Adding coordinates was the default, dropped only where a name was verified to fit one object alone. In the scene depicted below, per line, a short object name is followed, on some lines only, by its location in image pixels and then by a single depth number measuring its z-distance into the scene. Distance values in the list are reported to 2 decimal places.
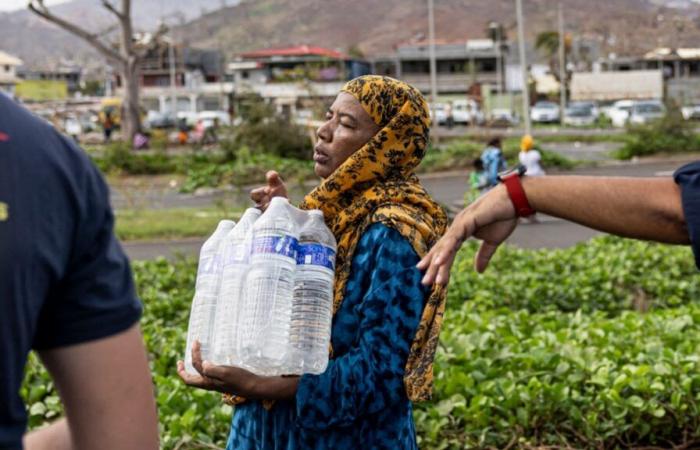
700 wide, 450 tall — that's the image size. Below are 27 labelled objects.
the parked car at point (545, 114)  53.44
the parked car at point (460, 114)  50.11
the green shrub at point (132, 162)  29.33
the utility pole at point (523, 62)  27.31
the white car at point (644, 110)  43.58
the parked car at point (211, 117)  49.42
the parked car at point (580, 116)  51.44
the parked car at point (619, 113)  49.00
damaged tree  32.28
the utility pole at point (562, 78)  53.94
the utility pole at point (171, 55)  58.22
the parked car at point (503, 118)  51.04
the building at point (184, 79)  80.44
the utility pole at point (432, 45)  35.34
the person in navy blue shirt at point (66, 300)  1.55
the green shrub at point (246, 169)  25.56
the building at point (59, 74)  115.50
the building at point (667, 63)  85.62
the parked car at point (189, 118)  50.56
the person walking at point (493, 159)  17.11
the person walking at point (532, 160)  17.33
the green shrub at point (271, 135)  27.94
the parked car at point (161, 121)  53.59
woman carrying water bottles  2.87
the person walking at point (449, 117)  47.07
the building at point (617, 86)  67.56
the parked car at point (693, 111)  47.58
